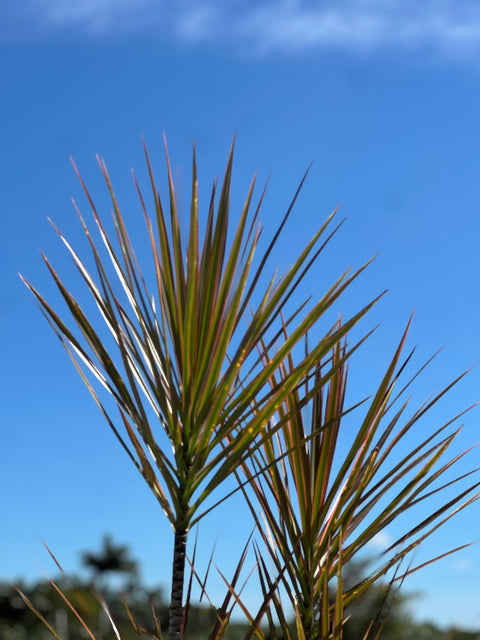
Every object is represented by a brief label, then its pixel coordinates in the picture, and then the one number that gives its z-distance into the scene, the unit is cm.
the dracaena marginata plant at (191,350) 154
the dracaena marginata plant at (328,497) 194
